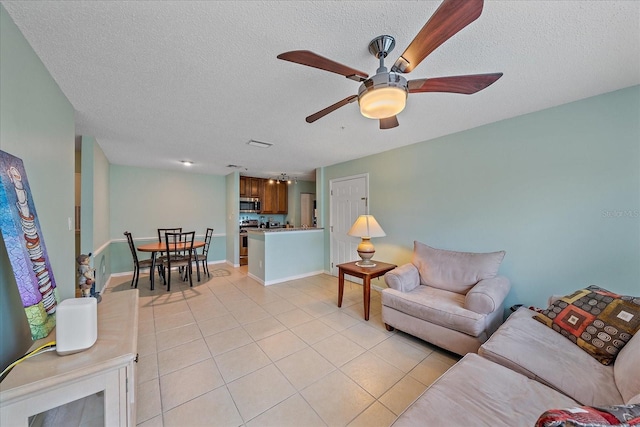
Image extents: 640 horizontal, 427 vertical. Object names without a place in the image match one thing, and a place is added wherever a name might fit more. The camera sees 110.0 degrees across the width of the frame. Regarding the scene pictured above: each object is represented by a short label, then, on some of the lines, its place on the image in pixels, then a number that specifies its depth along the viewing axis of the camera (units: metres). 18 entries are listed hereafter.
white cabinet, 0.82
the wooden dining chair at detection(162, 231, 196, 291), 3.86
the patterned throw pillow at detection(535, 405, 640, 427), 0.58
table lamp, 3.10
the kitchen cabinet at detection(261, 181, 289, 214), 6.66
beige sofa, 0.99
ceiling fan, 0.97
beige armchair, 1.94
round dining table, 3.88
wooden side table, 2.75
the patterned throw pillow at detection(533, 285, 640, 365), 1.38
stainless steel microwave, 6.35
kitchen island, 4.19
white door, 4.16
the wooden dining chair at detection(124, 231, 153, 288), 3.96
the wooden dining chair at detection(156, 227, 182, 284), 3.96
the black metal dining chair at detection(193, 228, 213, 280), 4.35
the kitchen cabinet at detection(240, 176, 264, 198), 6.26
